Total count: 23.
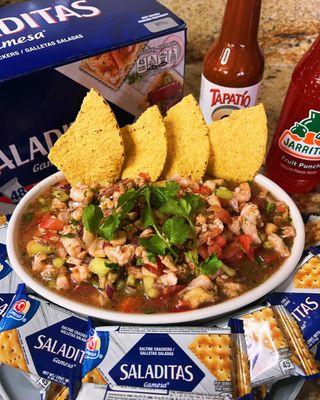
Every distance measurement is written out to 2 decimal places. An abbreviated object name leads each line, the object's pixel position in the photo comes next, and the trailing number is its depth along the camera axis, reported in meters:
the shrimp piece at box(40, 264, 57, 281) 0.23
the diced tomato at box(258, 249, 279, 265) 0.24
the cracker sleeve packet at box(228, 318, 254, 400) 0.19
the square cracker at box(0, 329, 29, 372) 0.20
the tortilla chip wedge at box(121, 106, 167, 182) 0.27
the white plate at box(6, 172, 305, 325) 0.22
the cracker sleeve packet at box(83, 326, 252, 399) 0.19
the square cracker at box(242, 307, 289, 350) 0.20
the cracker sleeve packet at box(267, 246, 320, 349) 0.21
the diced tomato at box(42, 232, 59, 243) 0.25
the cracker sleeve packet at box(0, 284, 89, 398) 0.20
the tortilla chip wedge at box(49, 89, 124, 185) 0.26
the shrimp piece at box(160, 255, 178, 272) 0.22
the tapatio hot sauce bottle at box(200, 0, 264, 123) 0.29
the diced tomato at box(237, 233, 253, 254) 0.24
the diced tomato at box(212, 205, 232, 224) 0.25
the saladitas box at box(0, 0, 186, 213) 0.27
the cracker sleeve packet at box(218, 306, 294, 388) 0.20
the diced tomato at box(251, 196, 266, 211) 0.27
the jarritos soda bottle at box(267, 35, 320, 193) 0.28
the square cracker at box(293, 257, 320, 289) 0.23
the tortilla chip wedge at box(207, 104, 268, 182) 0.27
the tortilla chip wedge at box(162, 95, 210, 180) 0.27
